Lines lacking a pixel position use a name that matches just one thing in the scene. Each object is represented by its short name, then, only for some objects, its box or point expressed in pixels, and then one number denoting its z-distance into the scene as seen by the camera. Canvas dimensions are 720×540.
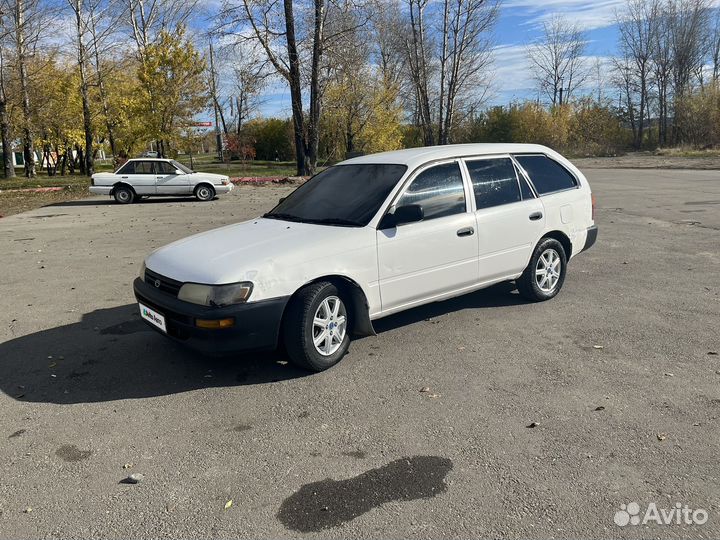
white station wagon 3.99
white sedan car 18.39
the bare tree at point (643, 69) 53.75
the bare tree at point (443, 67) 39.12
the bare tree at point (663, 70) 53.75
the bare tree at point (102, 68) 30.55
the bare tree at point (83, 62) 29.73
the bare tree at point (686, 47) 53.62
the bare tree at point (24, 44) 26.88
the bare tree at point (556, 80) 60.41
